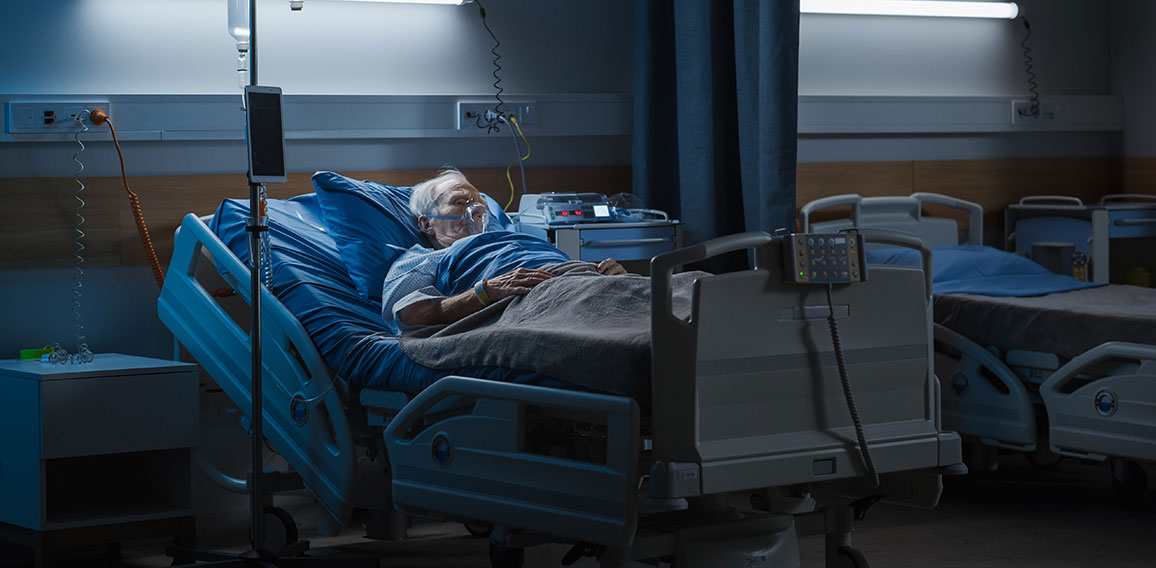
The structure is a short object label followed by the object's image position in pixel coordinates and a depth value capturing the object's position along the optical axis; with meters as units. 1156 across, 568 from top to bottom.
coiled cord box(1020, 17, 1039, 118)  5.84
